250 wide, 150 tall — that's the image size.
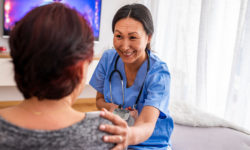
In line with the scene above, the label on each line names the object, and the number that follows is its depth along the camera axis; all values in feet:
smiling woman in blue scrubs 4.03
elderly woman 2.02
